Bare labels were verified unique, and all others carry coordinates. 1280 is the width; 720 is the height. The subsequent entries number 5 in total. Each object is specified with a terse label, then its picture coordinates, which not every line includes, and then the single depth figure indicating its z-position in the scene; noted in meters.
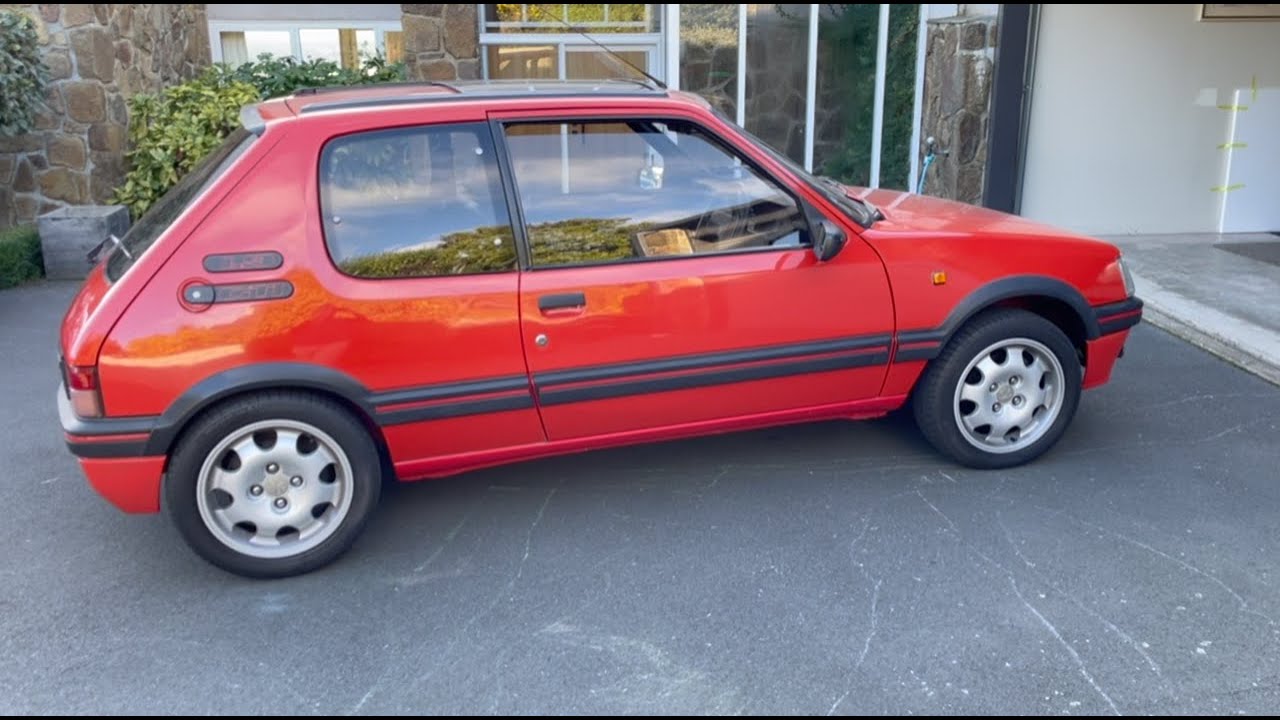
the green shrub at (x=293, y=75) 9.12
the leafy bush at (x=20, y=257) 7.97
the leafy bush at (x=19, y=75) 8.03
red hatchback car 3.62
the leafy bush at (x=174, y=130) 8.52
